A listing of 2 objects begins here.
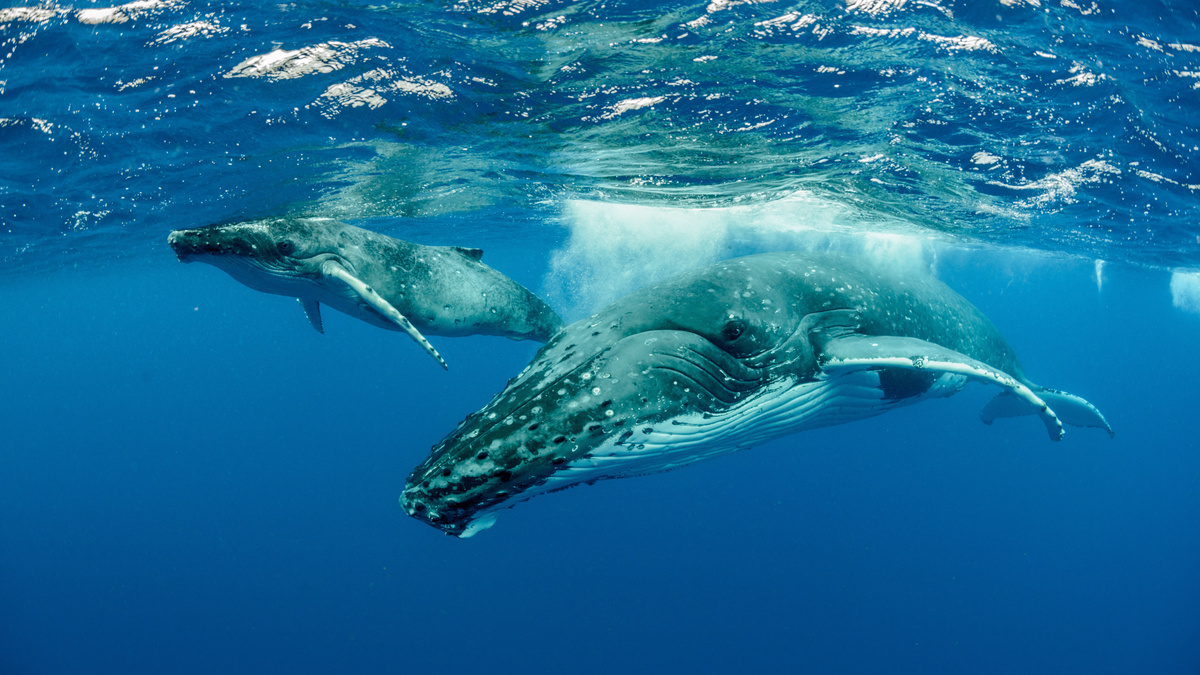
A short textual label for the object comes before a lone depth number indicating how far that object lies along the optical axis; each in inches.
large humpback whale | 103.4
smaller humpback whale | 230.8
